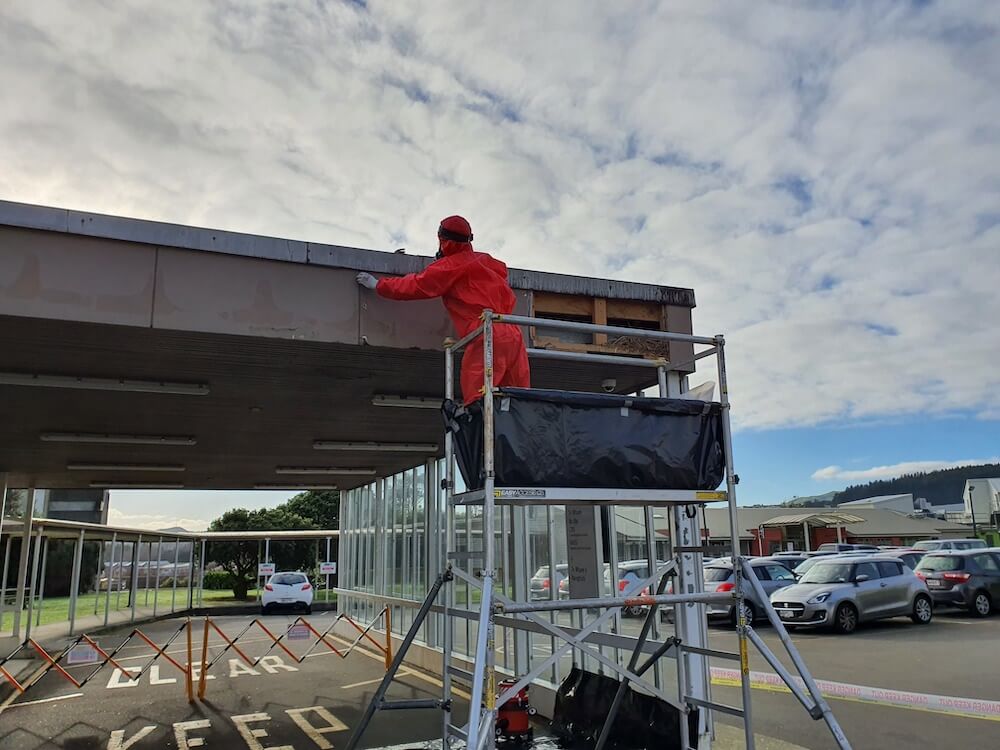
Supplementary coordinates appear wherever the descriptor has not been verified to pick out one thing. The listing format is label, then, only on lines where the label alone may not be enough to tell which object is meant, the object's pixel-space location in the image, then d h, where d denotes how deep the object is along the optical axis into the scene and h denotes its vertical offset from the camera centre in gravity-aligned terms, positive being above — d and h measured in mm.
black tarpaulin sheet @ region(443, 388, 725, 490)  4223 +534
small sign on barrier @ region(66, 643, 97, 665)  8773 -1428
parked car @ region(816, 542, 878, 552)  30188 -834
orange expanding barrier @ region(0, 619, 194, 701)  9877 -2017
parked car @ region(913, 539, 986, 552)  25198 -615
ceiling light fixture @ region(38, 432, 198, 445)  9578 +1266
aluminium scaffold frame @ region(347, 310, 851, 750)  3740 -402
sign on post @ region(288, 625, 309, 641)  11039 -1535
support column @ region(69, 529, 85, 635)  17422 -1012
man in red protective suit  4699 +1585
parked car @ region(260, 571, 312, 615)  24828 -1977
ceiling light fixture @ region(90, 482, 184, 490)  16078 +1077
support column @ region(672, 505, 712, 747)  5590 -611
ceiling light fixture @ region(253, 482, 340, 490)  17344 +1108
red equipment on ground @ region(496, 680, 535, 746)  6234 -1607
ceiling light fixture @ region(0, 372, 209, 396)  6516 +1352
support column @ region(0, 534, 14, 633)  14781 -939
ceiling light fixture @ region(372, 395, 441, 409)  7703 +1367
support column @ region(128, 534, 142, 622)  21828 -1179
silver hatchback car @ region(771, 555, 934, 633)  14633 -1358
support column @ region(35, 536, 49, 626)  17514 -1124
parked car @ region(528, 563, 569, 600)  8438 -571
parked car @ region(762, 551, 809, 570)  23416 -970
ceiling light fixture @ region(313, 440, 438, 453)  10844 +1264
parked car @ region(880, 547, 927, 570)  21998 -866
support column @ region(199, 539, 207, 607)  26469 -1633
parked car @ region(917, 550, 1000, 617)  16938 -1235
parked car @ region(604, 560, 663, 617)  7361 -457
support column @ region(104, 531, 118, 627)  19952 -634
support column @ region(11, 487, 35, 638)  14227 -725
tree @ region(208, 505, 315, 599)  32188 -641
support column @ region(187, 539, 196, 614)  25823 -1711
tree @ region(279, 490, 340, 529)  45906 +1549
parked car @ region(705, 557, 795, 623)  16156 -1139
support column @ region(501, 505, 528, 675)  8312 -321
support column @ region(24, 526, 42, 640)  14500 -721
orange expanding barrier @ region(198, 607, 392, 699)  10094 -1872
